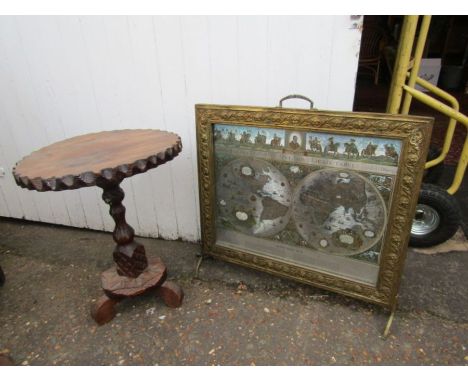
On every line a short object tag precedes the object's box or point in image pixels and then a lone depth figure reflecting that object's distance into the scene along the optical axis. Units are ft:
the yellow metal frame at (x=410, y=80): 5.48
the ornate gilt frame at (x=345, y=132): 4.11
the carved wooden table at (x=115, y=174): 3.77
